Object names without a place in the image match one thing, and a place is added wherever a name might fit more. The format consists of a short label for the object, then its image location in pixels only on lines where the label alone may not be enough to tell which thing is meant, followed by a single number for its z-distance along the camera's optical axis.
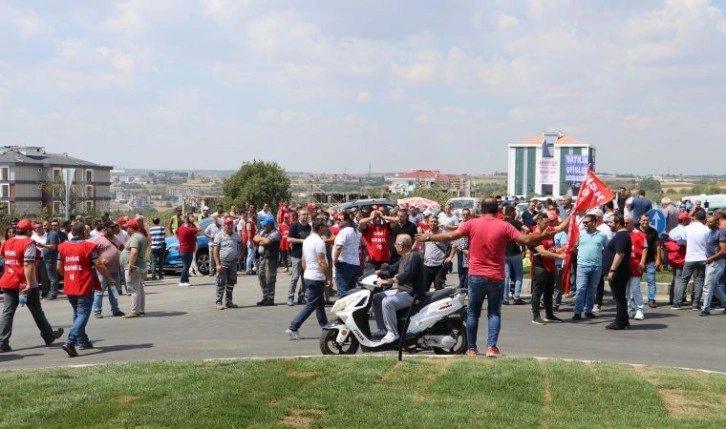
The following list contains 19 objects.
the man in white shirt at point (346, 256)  15.27
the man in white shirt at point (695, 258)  15.85
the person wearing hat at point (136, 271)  16.31
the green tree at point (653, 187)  124.68
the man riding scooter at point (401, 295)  11.37
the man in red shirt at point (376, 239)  16.55
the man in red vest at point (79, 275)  12.45
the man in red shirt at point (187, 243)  21.67
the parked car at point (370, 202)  35.11
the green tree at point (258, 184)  99.94
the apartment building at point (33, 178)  117.69
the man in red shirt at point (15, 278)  12.96
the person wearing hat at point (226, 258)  17.14
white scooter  11.41
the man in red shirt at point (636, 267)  15.19
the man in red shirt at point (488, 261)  10.41
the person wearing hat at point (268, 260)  17.52
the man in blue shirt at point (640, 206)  21.48
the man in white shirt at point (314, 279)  13.05
